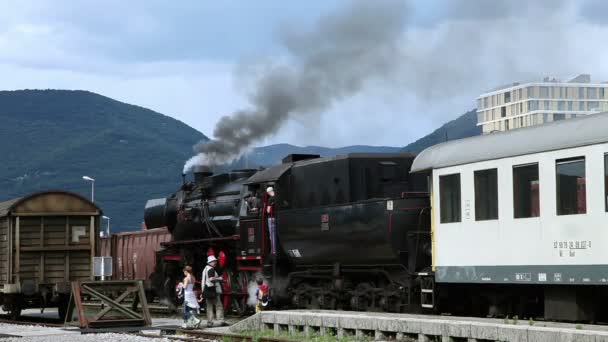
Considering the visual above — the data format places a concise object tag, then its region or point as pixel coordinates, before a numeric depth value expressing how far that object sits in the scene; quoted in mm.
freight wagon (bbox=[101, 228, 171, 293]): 39000
